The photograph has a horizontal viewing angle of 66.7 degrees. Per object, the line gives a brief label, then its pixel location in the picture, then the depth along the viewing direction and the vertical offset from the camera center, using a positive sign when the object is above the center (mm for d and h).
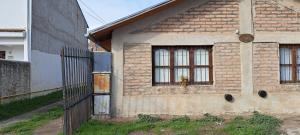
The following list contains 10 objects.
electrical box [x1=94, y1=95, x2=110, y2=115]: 7031 -1102
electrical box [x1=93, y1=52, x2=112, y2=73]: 7062 +229
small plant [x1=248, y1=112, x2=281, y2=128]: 6213 -1448
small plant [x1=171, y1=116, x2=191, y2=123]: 6591 -1472
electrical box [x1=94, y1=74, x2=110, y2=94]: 7044 -427
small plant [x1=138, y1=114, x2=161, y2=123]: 6724 -1469
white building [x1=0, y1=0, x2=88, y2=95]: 10820 +1786
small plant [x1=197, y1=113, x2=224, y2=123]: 6583 -1470
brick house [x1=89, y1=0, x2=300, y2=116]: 7092 +347
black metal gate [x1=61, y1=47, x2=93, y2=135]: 5117 -438
